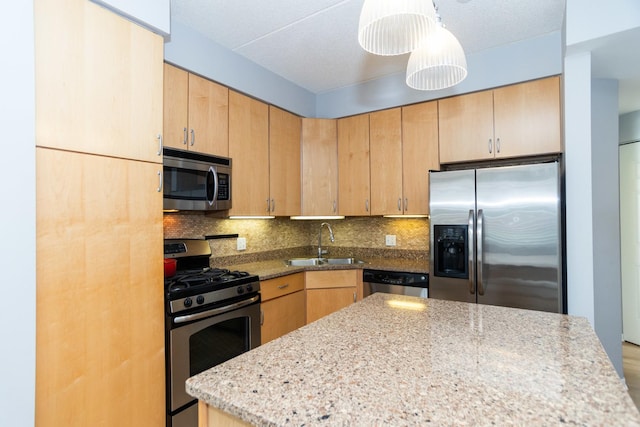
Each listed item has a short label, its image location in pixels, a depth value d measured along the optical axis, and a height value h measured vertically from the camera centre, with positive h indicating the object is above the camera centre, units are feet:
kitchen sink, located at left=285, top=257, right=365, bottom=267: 10.72 -1.53
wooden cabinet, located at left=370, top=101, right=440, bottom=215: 9.59 +1.71
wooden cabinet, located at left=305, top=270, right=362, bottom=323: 9.48 -2.16
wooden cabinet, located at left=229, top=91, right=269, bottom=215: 8.62 +1.69
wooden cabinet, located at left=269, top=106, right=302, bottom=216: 9.78 +1.64
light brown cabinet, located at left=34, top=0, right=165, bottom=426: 4.56 -0.02
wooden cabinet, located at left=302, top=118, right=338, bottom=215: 10.88 +1.59
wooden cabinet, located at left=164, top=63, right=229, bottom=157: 7.19 +2.39
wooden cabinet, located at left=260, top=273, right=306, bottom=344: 8.20 -2.35
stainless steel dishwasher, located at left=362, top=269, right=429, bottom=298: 8.70 -1.86
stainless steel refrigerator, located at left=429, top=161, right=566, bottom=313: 7.02 -0.53
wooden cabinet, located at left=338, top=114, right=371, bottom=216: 10.59 +1.58
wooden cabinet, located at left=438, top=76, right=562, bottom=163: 8.04 +2.34
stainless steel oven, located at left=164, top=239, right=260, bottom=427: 6.12 -2.10
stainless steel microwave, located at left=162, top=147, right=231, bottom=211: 7.02 +0.80
